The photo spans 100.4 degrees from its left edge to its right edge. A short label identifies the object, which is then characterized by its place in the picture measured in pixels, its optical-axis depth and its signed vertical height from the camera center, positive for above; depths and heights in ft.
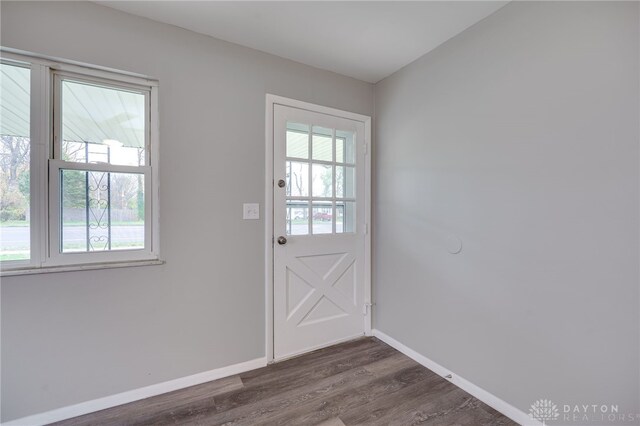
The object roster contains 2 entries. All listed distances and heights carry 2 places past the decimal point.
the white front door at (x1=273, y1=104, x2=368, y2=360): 7.28 -0.57
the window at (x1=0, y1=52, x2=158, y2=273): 4.97 +0.90
